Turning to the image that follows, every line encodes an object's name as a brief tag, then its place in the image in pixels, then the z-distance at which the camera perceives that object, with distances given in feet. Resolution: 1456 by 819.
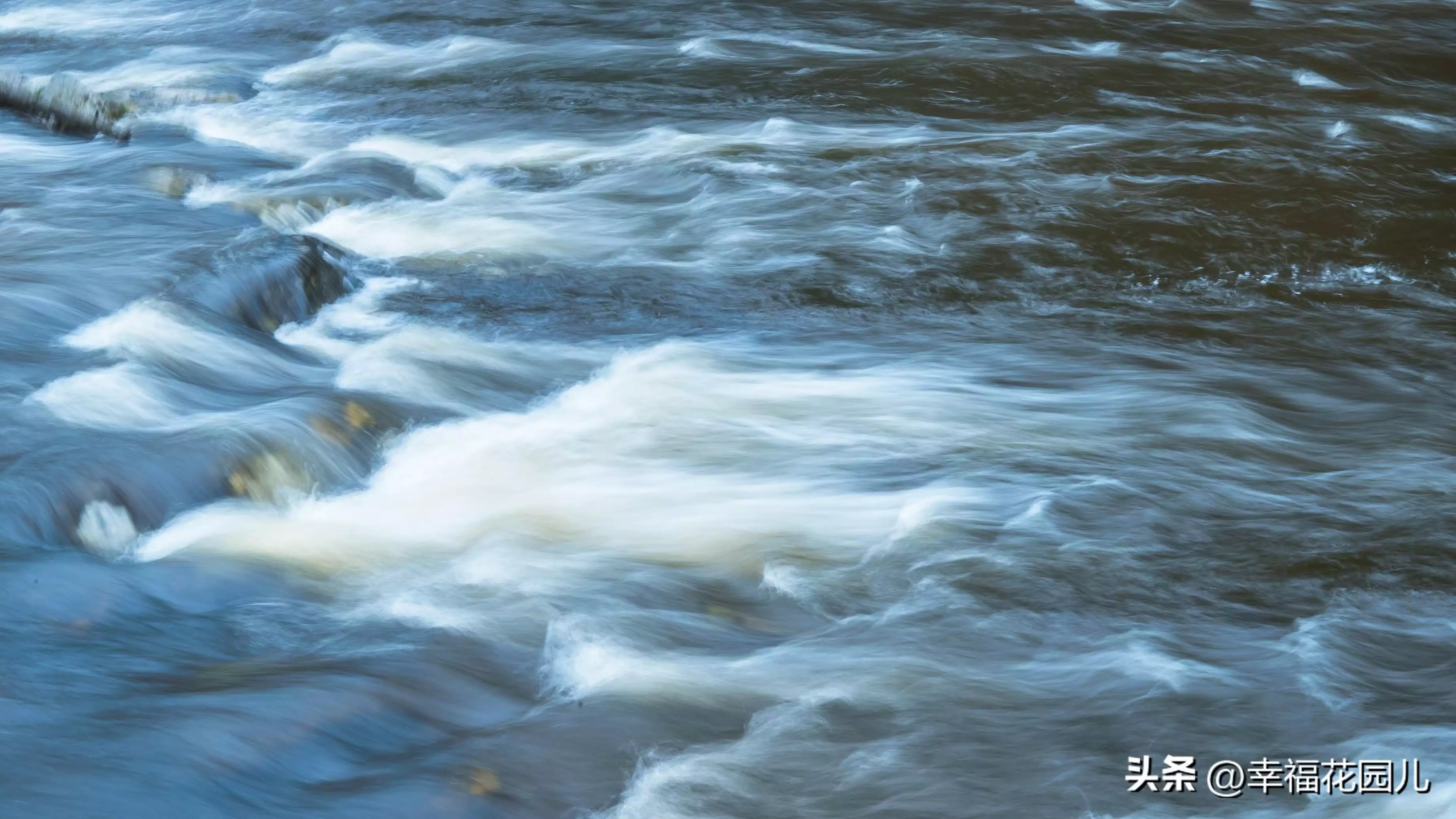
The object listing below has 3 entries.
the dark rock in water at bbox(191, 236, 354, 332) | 42.63
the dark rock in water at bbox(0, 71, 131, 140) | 62.85
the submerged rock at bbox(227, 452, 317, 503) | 32.73
